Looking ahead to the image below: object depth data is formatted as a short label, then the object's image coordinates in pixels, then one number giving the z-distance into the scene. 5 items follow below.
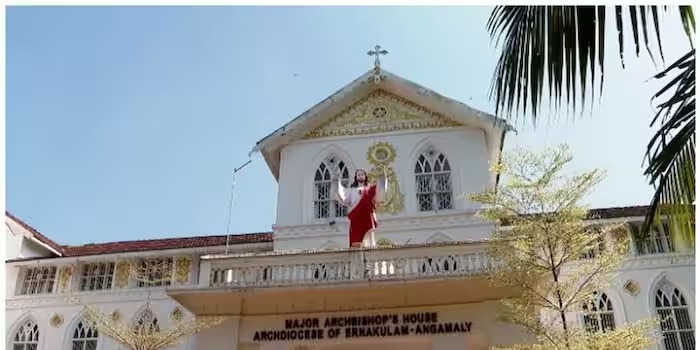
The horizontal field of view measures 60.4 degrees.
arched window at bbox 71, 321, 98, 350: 19.66
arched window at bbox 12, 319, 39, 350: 19.91
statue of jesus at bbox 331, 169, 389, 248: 13.05
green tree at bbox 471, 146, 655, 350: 9.61
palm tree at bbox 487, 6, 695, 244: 2.85
